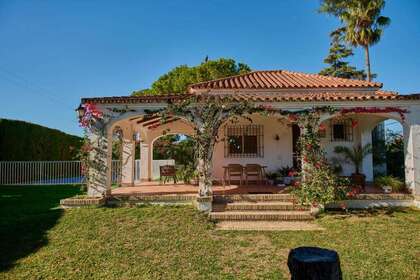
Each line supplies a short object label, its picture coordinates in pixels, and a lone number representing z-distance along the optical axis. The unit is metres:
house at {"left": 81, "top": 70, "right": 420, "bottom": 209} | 9.93
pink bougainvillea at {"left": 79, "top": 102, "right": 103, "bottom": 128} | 9.85
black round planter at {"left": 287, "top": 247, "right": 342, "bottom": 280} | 1.60
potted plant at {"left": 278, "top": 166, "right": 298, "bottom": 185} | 12.79
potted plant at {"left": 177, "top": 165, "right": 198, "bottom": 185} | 10.73
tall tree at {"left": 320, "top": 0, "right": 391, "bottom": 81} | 21.03
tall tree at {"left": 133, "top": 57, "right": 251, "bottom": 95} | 29.92
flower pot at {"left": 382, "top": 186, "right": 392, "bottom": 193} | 10.23
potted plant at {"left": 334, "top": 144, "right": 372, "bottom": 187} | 12.70
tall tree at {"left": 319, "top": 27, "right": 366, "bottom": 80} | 36.84
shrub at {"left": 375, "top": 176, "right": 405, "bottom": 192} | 10.34
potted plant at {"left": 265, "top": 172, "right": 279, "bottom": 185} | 13.17
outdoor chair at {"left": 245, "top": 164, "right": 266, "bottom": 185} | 11.72
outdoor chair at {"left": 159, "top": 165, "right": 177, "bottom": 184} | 14.09
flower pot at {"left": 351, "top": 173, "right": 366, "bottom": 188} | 10.80
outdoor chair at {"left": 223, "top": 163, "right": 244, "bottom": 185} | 11.82
